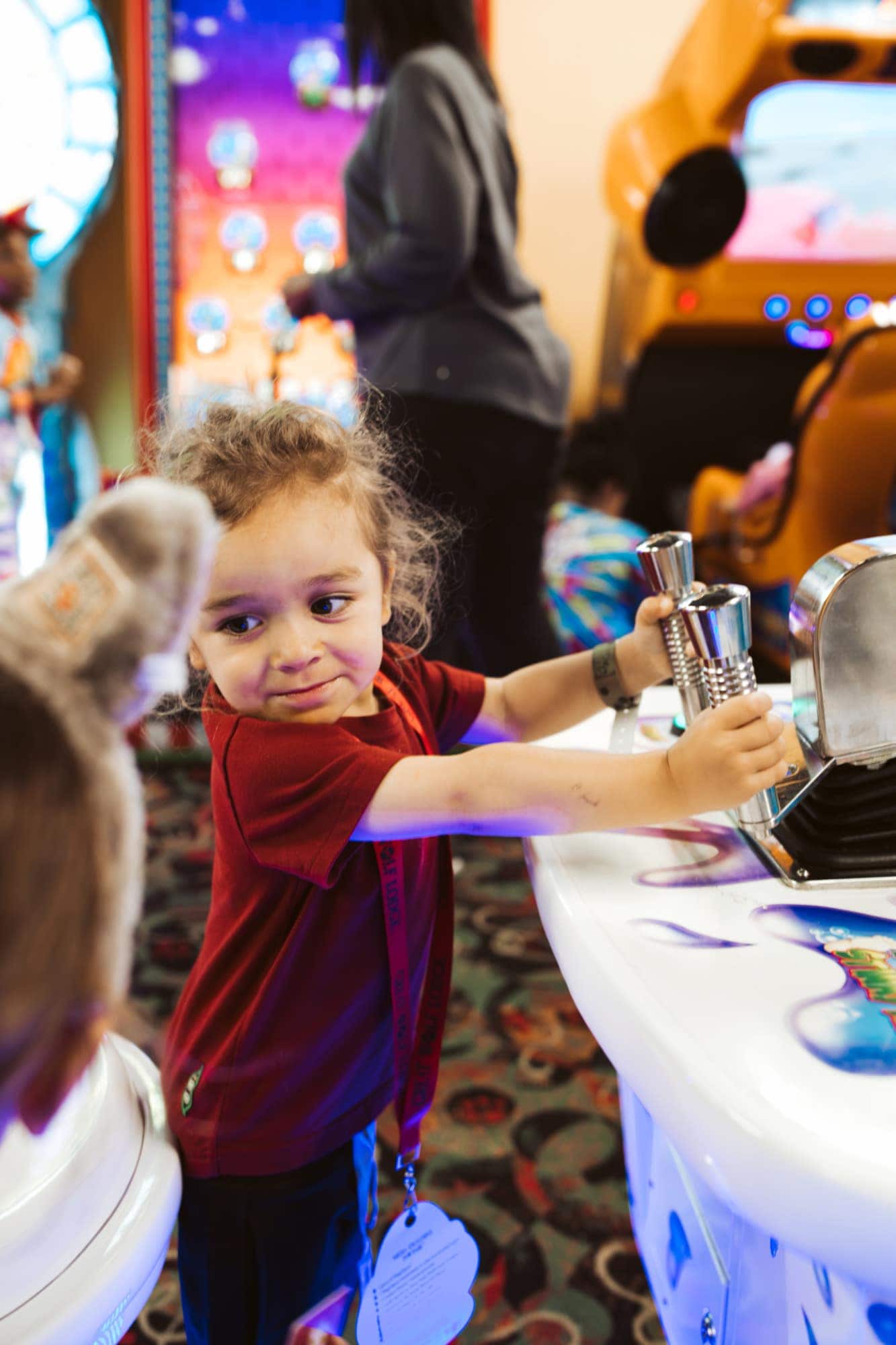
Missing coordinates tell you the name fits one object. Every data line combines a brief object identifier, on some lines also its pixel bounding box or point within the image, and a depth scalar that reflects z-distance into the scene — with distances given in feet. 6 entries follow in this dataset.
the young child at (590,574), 7.06
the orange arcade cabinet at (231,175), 8.23
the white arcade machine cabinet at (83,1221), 1.34
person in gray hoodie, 4.18
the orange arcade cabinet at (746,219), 6.21
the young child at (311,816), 1.74
